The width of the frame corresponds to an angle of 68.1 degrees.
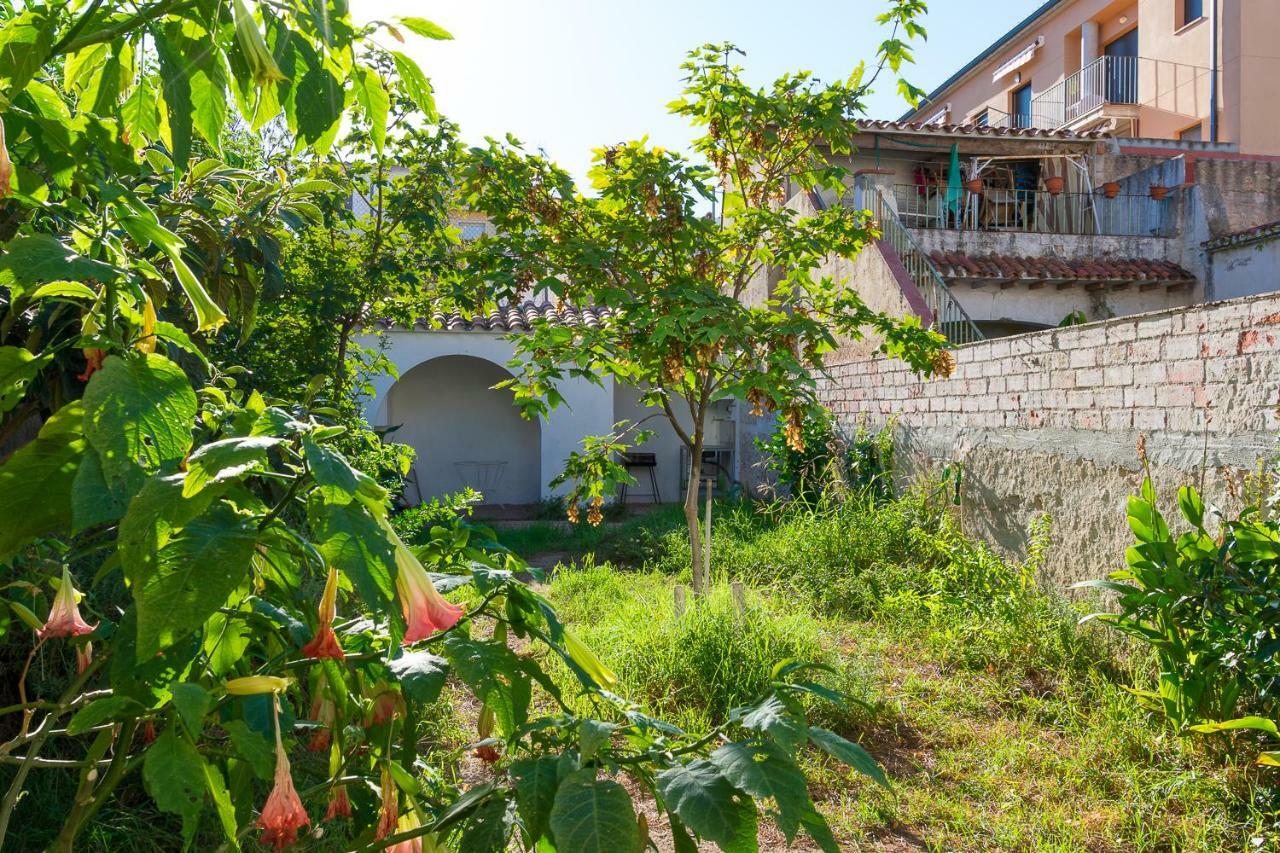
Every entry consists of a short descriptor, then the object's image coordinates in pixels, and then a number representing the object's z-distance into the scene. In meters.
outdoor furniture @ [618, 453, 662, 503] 12.95
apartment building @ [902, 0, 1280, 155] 15.16
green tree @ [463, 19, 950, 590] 4.67
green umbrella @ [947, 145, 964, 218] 11.98
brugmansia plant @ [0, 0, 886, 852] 0.70
